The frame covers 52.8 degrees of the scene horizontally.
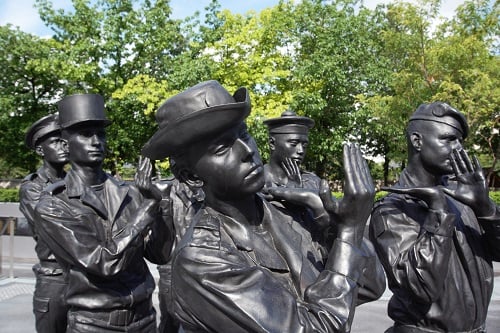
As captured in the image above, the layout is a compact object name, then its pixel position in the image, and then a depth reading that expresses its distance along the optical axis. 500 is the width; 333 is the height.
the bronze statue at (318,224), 1.96
